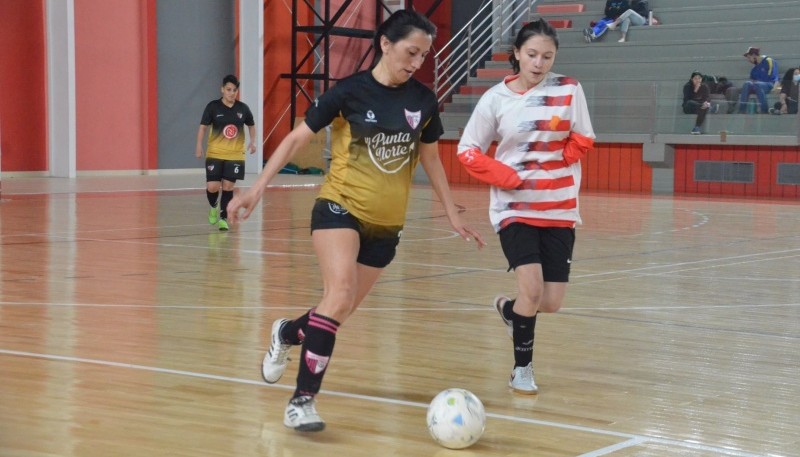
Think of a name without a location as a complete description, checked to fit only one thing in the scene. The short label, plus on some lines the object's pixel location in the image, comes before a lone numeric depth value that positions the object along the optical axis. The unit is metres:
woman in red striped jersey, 5.25
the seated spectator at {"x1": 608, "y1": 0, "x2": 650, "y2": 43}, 25.67
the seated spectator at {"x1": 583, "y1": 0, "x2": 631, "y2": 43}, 25.94
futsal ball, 4.15
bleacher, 22.22
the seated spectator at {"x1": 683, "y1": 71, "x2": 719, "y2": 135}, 21.98
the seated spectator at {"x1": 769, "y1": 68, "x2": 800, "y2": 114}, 21.16
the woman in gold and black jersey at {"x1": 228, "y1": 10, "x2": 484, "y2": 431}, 4.51
